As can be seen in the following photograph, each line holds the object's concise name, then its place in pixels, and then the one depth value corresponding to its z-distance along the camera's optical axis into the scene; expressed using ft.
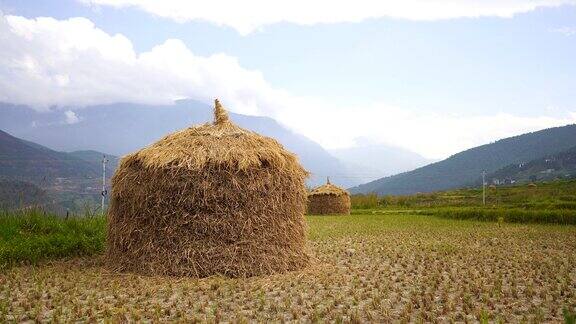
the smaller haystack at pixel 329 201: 146.00
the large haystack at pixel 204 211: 36.17
